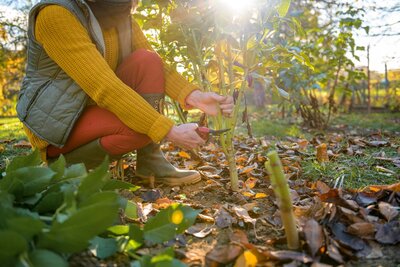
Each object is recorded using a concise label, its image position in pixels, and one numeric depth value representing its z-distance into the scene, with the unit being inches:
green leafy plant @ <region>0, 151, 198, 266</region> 34.7
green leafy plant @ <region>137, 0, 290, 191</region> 64.0
